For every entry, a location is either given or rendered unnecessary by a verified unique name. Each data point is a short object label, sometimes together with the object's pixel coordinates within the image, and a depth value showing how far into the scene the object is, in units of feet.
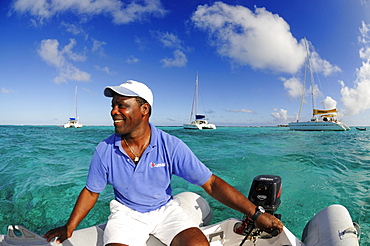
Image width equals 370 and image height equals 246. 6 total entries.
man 6.00
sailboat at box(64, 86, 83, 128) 195.83
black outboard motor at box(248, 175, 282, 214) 7.28
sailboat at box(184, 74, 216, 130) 165.27
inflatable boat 6.04
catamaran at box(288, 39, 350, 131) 134.72
